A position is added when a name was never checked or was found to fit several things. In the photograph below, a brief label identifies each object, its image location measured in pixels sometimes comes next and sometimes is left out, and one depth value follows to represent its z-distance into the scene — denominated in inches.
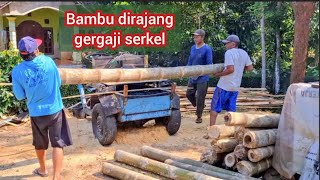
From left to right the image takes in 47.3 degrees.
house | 691.4
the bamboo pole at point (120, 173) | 156.7
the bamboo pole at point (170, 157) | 153.9
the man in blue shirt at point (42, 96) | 148.4
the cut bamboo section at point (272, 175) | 156.6
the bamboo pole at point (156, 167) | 148.2
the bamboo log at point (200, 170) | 146.9
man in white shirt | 217.6
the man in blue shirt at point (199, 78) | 259.6
